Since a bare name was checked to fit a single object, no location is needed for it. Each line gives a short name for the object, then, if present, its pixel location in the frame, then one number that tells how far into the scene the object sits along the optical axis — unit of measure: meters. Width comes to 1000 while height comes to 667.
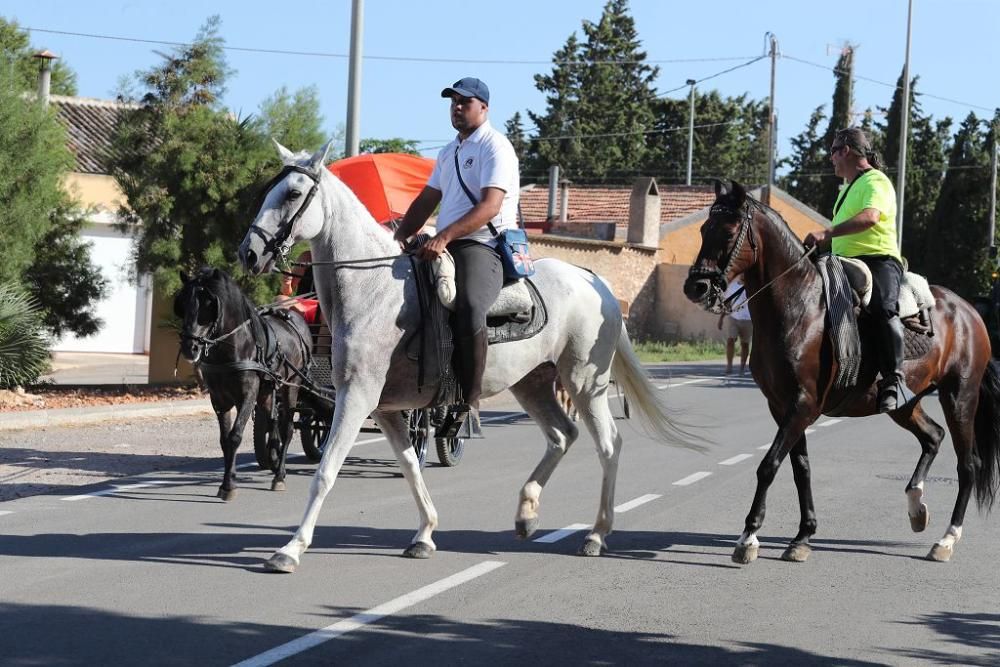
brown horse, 8.06
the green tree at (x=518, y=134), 76.44
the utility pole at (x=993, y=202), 45.78
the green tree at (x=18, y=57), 18.80
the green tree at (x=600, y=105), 74.06
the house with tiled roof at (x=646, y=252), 42.38
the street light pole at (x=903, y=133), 40.10
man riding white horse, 7.77
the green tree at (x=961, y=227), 46.53
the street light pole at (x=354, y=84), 18.75
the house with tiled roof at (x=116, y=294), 34.03
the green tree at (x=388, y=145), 68.19
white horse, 7.46
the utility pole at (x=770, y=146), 46.88
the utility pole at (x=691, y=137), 68.22
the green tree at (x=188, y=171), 19.28
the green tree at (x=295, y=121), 20.16
